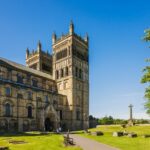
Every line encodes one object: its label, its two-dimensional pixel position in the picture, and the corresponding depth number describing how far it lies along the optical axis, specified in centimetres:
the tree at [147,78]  2617
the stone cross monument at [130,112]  7233
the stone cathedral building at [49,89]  5541
